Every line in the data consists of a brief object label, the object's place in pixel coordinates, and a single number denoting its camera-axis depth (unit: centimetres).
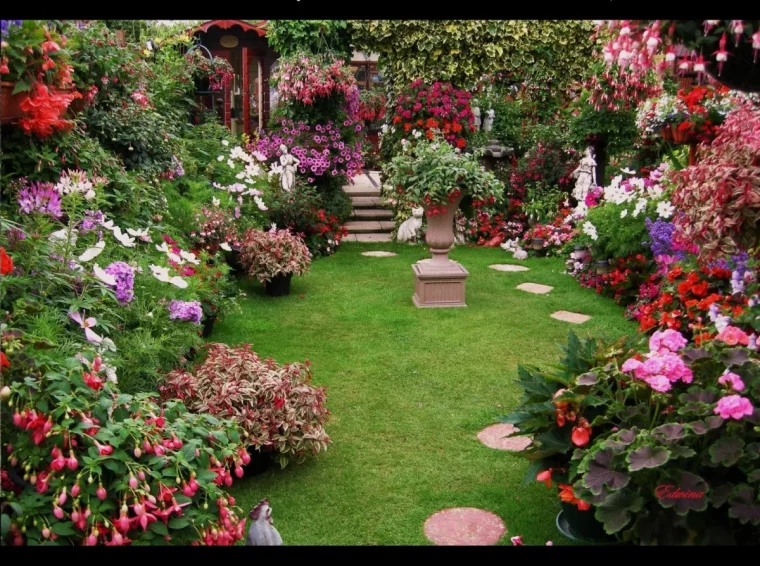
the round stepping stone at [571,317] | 660
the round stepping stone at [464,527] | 322
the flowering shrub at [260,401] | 367
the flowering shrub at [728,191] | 280
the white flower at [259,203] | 789
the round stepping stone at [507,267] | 870
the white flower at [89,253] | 301
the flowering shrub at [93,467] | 217
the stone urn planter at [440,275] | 707
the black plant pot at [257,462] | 375
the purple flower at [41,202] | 352
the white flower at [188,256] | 447
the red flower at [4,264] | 229
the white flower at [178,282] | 372
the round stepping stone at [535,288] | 764
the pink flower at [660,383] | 273
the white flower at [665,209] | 636
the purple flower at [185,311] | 403
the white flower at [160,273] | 388
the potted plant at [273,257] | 718
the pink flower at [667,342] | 291
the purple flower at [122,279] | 331
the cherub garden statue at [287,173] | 927
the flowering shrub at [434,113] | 1030
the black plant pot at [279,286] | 738
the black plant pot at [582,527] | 309
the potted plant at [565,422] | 306
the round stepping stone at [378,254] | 955
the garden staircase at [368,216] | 1058
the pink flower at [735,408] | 256
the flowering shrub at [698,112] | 581
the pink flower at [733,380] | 263
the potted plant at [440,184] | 677
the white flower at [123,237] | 362
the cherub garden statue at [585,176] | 931
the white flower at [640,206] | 688
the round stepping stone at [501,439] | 413
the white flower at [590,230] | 732
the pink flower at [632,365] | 285
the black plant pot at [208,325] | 588
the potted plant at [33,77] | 315
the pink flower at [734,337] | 286
